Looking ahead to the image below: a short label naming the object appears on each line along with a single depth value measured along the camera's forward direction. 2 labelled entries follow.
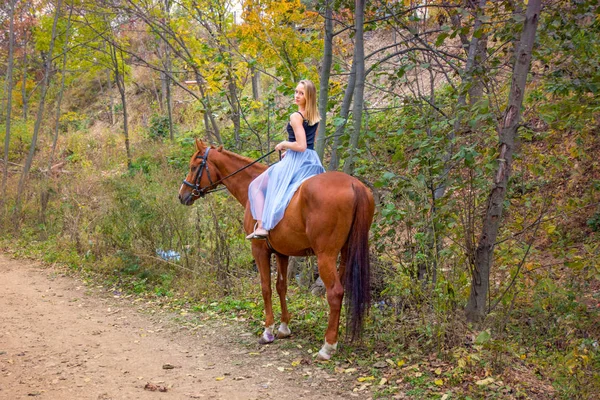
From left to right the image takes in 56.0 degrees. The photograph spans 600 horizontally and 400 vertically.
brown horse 5.39
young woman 5.93
